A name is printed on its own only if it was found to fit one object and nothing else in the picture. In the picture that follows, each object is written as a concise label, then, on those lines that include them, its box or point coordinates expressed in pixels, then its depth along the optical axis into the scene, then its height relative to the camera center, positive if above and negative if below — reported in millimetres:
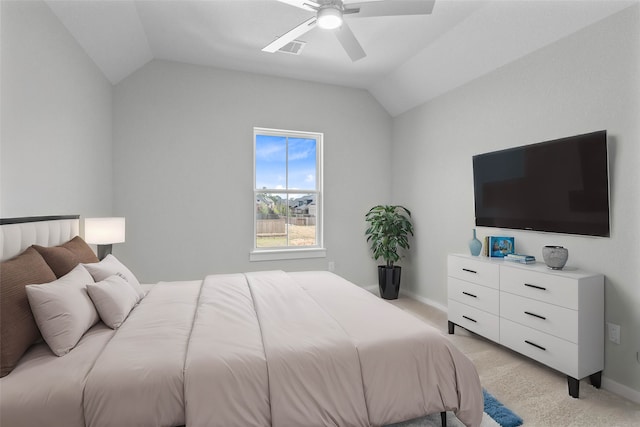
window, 4148 +291
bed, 1228 -651
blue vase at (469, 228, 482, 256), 3076 -300
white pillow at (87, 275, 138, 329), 1713 -474
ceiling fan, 1973 +1328
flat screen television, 2244 +240
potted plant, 4254 -343
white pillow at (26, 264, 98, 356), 1415 -450
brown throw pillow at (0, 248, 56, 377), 1291 -416
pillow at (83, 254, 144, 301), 1974 -359
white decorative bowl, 2324 -306
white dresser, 2111 -731
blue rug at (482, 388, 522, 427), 1815 -1179
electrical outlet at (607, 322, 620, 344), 2156 -804
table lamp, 2664 -123
